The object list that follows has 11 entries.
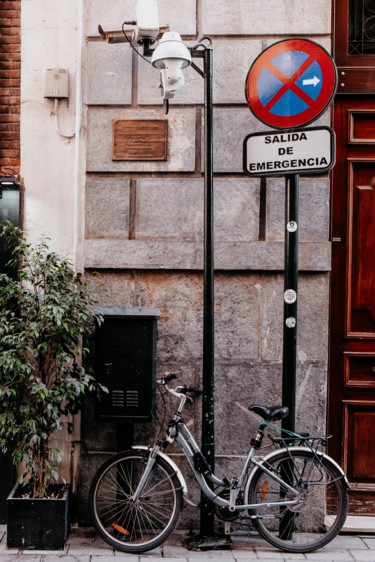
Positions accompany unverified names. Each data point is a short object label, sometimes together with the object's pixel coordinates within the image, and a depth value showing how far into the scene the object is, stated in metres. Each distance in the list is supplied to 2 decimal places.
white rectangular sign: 3.85
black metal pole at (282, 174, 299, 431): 4.02
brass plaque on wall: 4.70
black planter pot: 4.10
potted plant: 4.02
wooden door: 4.80
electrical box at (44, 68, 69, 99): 4.64
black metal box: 4.25
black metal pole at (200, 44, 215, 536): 4.15
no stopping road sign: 3.82
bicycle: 4.10
